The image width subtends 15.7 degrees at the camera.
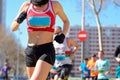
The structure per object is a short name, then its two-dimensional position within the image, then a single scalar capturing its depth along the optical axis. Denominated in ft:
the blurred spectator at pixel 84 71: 75.41
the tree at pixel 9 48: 270.05
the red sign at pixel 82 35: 78.34
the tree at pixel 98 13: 102.09
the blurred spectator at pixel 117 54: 36.56
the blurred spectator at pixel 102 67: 50.78
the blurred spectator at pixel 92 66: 66.40
